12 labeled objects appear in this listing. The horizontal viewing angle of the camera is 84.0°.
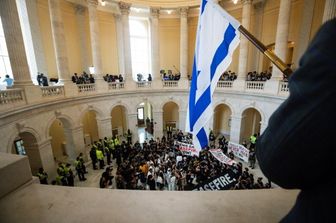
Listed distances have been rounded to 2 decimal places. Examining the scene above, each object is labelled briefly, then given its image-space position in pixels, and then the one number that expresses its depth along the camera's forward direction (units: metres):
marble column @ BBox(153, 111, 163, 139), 20.61
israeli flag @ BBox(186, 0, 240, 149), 3.89
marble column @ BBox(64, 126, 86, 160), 14.91
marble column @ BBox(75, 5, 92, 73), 18.73
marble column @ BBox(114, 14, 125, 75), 21.97
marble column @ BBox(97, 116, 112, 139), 17.53
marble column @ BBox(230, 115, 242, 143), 17.34
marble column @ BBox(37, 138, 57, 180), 12.02
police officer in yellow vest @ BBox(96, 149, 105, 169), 13.73
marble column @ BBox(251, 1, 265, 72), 19.08
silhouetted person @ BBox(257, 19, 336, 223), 0.77
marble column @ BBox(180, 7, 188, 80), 19.72
